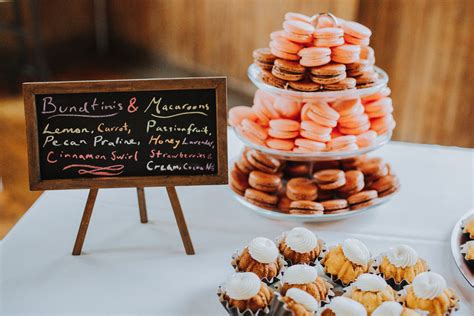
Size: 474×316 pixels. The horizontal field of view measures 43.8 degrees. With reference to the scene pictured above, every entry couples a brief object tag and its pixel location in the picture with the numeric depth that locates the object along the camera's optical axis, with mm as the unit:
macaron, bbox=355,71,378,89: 1522
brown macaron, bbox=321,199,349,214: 1470
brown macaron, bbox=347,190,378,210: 1496
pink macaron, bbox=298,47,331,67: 1471
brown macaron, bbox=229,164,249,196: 1562
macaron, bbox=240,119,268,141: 1531
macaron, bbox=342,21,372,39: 1550
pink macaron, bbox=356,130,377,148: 1518
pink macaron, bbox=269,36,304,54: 1505
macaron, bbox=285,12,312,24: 1567
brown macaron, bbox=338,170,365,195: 1527
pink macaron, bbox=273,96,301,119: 1534
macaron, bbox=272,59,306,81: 1488
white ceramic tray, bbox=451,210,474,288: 1234
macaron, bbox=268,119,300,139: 1500
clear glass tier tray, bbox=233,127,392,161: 1481
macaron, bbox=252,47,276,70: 1567
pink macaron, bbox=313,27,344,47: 1498
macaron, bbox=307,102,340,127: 1488
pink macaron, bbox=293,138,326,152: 1479
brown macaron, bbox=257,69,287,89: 1507
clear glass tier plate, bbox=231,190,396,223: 1455
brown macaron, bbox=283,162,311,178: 1607
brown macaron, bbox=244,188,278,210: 1496
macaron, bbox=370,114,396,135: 1584
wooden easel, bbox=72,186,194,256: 1341
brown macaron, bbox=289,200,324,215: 1460
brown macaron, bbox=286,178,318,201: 1484
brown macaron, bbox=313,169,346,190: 1511
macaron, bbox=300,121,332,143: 1481
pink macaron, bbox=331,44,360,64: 1498
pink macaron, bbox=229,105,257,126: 1599
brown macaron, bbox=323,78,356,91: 1484
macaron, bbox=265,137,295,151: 1495
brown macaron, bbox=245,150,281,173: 1559
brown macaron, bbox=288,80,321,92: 1479
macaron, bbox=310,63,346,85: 1467
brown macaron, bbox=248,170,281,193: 1509
